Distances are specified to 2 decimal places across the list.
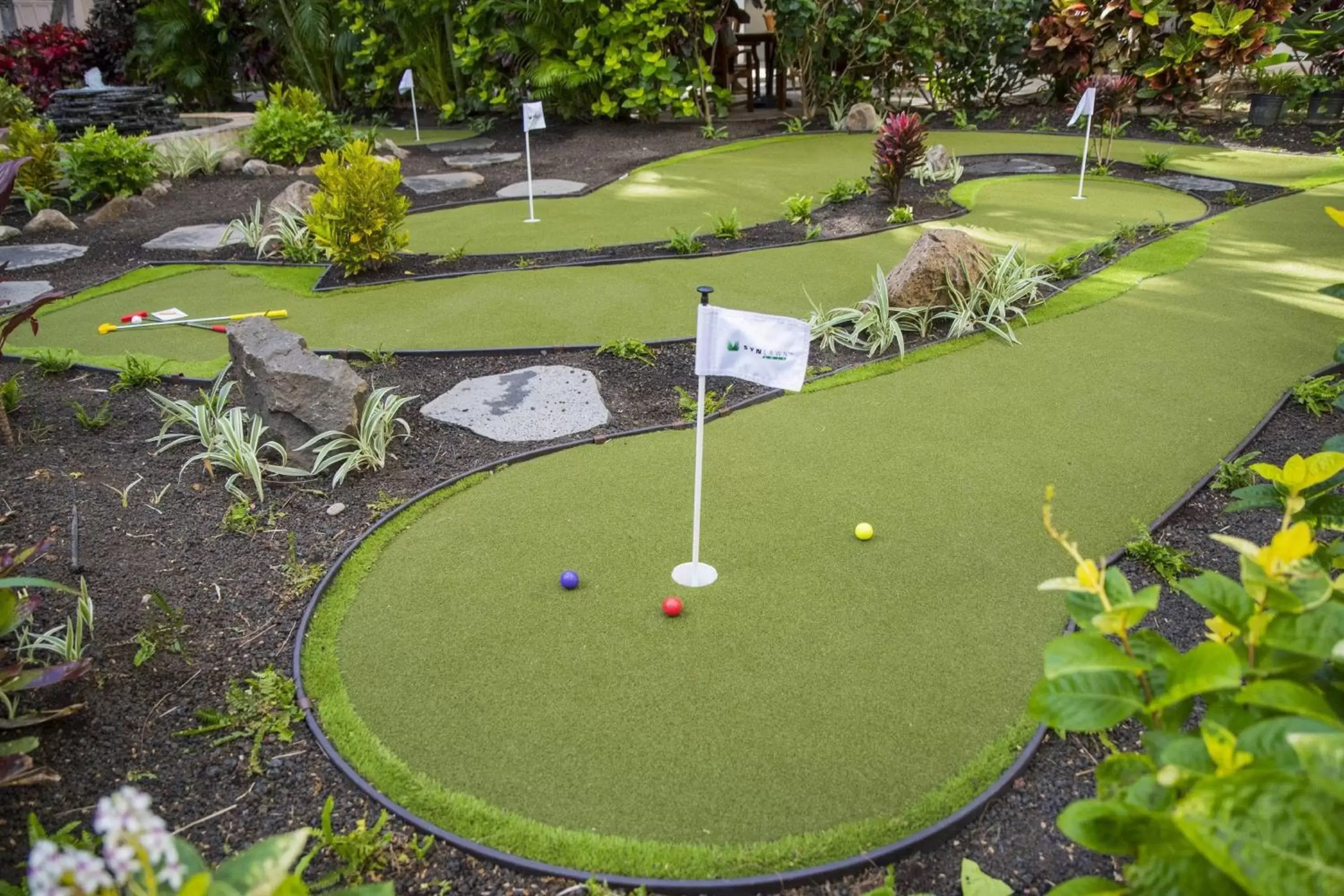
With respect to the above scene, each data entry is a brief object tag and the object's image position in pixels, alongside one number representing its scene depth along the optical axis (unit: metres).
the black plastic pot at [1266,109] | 9.01
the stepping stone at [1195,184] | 6.95
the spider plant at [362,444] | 3.21
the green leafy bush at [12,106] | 8.05
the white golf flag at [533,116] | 5.93
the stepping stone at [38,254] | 5.99
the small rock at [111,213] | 6.98
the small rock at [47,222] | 6.71
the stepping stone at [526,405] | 3.58
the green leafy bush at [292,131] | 8.53
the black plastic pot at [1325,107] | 9.01
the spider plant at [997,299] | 4.37
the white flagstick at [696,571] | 2.54
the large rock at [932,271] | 4.39
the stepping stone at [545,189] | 7.60
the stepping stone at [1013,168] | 7.83
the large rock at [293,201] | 6.25
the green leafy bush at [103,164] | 7.02
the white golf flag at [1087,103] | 6.00
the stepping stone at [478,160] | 8.93
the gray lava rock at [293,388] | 3.25
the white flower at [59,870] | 0.74
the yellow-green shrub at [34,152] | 6.98
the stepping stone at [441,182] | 7.88
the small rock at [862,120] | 9.95
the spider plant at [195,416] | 3.40
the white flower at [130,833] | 0.75
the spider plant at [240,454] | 3.16
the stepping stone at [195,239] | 6.34
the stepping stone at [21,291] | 5.17
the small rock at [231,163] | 8.62
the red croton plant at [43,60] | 10.34
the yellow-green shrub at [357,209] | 4.99
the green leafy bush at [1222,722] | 0.74
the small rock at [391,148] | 9.25
